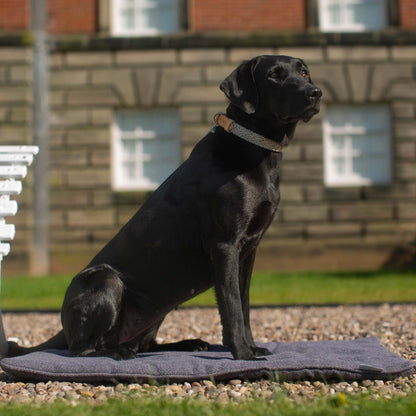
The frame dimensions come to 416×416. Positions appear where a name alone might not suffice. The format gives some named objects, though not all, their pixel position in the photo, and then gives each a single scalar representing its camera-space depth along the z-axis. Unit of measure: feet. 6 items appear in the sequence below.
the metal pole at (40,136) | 38.32
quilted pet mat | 9.97
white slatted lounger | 11.94
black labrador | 10.58
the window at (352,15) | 40.14
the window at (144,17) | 40.34
